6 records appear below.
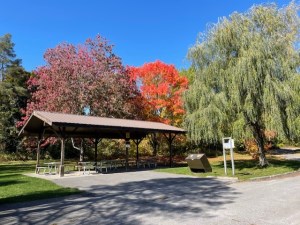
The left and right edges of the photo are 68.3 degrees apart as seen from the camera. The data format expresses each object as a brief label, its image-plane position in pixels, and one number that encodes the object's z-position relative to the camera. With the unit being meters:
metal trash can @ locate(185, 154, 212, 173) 12.70
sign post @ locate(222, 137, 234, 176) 10.72
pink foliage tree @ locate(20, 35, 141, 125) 18.57
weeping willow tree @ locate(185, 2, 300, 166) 12.50
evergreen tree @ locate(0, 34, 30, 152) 26.14
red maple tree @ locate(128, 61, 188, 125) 21.67
